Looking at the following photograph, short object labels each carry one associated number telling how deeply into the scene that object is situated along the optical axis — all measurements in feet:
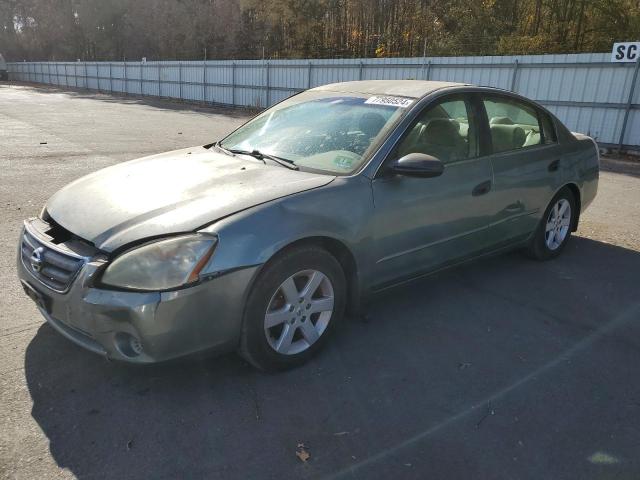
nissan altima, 8.60
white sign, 39.32
